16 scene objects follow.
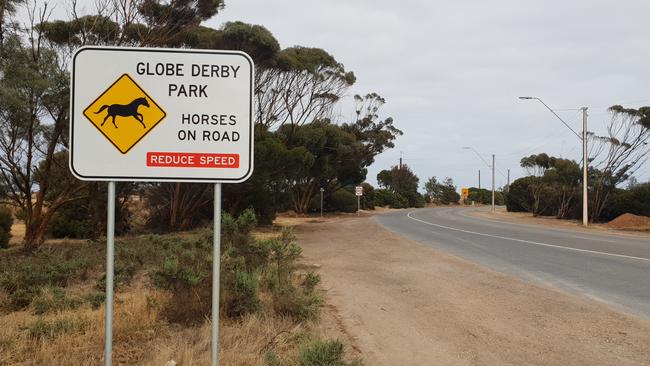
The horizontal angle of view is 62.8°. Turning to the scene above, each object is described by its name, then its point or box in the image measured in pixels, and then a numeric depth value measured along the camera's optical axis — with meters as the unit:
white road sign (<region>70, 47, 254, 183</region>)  3.64
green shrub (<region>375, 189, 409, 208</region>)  75.31
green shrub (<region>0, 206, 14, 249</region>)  21.45
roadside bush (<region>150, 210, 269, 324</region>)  5.95
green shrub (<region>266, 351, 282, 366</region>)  4.25
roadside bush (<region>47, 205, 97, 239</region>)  25.00
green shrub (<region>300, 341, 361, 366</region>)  4.16
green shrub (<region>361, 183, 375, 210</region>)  64.12
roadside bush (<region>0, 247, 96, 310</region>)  7.25
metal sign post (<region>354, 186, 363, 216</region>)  46.47
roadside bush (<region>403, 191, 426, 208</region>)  83.94
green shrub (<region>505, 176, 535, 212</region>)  56.78
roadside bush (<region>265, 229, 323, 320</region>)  6.27
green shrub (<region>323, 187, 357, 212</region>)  53.84
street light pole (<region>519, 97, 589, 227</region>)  31.02
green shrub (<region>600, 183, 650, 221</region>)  38.69
